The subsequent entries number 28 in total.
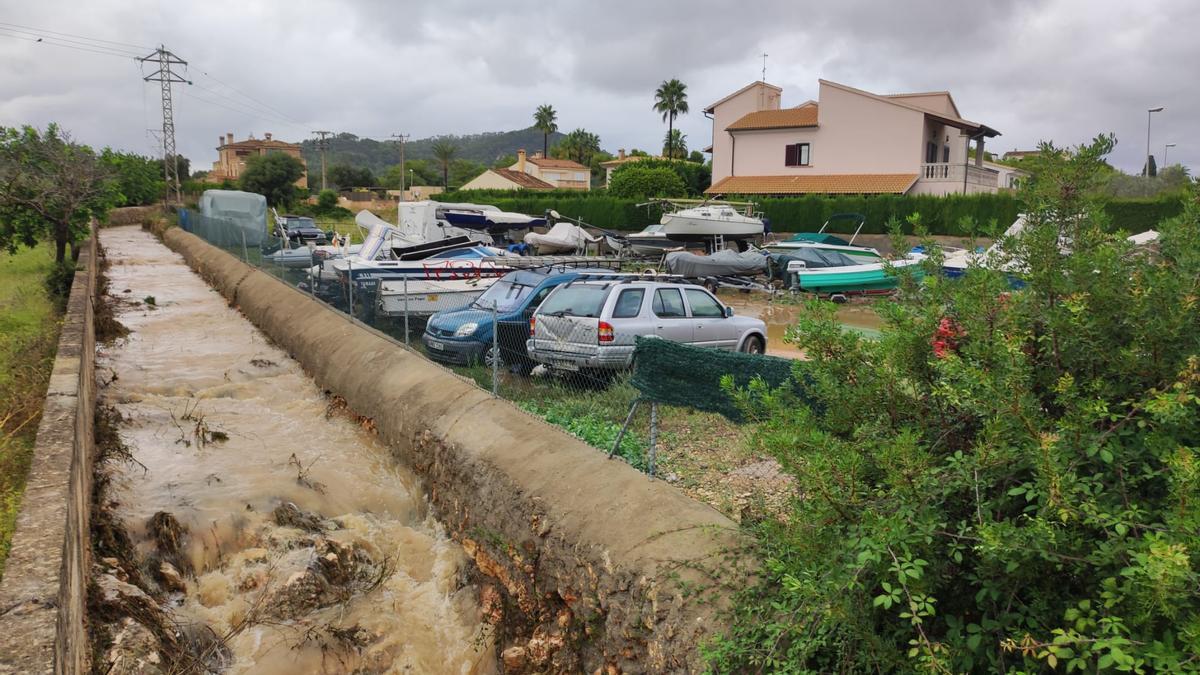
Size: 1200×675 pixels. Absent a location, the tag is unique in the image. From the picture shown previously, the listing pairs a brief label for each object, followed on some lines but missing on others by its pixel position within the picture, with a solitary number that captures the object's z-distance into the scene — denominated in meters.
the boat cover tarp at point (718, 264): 26.17
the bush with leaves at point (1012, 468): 3.07
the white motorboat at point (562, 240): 30.95
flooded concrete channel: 6.87
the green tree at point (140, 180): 47.97
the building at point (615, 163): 92.96
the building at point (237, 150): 130.88
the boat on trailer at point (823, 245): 28.61
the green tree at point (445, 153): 110.56
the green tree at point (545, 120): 111.88
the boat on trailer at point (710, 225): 31.83
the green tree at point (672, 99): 89.81
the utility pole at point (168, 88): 65.43
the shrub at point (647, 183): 53.45
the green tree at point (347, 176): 116.12
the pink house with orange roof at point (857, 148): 43.75
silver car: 10.62
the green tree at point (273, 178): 72.88
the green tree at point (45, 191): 21.11
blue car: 11.57
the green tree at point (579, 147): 110.12
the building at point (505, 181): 82.17
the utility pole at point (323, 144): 94.61
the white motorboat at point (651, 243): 32.28
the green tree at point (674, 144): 88.13
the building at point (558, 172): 95.94
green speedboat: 25.67
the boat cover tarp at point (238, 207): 39.03
